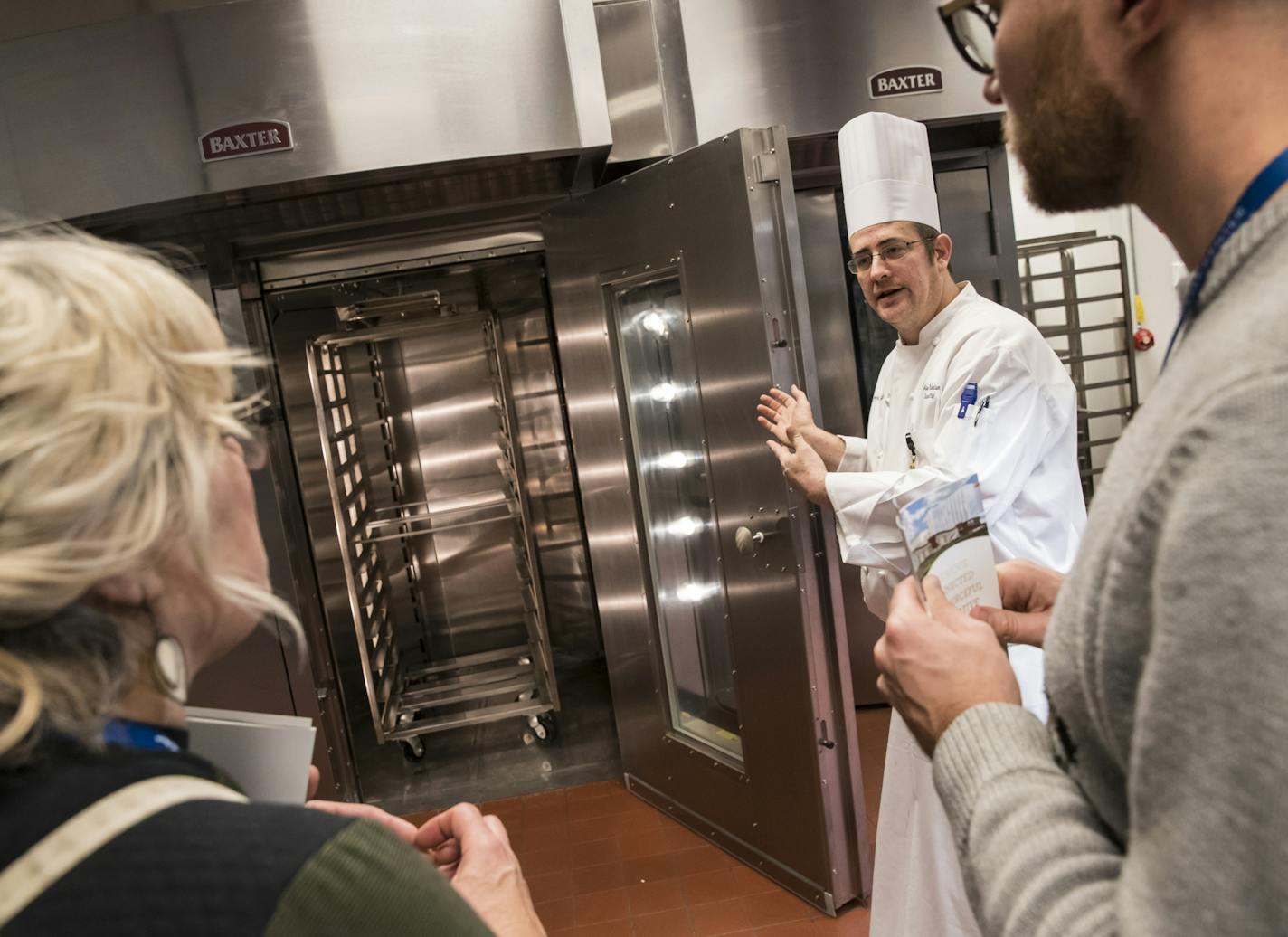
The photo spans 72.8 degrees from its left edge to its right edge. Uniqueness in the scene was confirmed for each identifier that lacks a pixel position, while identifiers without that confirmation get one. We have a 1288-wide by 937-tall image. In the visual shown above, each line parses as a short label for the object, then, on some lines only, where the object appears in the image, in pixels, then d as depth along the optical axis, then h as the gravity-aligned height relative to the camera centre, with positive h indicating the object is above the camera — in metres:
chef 1.98 -0.22
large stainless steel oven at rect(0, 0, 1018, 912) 2.48 +0.45
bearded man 0.48 -0.16
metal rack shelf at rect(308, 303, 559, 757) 3.84 -0.62
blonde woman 0.56 -0.13
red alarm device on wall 5.09 -0.14
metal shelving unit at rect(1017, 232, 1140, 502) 4.76 +0.01
